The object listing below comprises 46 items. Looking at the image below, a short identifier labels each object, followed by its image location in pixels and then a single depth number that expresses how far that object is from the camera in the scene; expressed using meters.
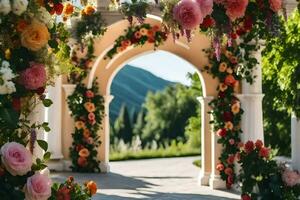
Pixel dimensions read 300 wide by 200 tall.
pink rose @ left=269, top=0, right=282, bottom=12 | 3.90
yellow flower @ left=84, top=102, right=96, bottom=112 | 12.56
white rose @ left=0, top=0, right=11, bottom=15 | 3.03
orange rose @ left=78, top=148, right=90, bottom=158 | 12.48
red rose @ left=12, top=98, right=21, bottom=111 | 3.15
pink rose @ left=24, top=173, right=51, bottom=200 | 3.12
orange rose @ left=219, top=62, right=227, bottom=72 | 10.62
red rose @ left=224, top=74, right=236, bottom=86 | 10.45
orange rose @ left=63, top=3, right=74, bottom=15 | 4.49
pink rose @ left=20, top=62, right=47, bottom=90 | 3.16
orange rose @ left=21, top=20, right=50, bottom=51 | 3.17
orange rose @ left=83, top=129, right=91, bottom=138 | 12.65
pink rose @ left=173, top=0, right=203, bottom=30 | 3.45
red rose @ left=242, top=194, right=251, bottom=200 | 6.83
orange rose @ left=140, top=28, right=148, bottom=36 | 11.38
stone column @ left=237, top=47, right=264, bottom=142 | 9.76
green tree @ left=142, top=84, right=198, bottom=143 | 38.25
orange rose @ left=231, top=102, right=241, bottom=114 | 10.25
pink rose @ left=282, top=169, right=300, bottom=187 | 6.56
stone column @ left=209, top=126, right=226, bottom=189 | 10.57
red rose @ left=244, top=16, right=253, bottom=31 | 4.06
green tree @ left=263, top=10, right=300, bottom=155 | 6.72
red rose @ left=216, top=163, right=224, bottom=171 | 10.35
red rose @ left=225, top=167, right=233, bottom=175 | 10.07
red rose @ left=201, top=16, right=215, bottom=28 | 3.72
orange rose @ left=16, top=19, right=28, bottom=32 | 3.18
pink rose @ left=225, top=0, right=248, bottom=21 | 3.65
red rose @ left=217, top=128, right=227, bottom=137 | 10.37
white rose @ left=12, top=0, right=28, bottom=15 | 3.07
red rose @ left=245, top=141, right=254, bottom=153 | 6.93
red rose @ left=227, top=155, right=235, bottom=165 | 9.98
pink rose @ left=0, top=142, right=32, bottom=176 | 3.04
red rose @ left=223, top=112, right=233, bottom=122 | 10.37
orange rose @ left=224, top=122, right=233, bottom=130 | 10.31
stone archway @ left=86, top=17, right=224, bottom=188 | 11.01
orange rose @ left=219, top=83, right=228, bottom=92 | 10.57
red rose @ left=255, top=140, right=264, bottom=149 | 6.91
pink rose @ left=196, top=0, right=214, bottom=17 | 3.49
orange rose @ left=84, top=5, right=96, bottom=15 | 9.25
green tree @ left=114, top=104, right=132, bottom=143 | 34.69
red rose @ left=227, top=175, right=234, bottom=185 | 9.90
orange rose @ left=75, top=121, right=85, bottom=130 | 12.62
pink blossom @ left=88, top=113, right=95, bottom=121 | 12.59
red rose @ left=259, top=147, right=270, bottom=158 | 6.80
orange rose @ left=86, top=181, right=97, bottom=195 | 4.85
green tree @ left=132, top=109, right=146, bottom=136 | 43.38
